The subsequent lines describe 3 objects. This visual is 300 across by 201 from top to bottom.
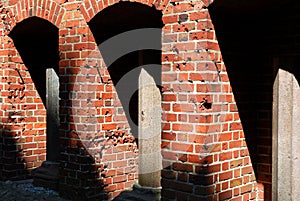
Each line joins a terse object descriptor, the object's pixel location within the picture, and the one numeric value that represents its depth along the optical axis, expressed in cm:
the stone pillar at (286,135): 328
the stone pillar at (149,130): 456
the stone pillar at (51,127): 538
